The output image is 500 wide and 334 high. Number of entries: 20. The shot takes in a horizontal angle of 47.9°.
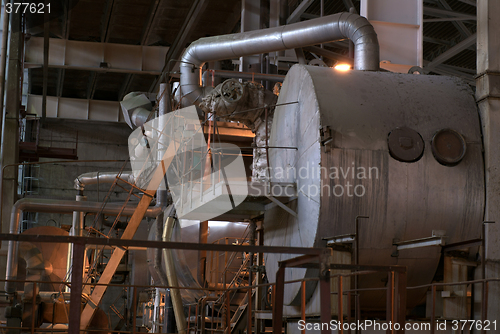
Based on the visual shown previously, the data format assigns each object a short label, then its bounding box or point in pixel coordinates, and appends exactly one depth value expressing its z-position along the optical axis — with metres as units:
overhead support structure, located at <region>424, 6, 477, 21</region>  21.05
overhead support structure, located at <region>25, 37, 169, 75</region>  25.31
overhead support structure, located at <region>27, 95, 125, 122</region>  29.84
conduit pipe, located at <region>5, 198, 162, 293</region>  18.08
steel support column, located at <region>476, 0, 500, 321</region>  9.09
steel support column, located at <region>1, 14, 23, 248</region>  20.34
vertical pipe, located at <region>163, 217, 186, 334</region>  15.64
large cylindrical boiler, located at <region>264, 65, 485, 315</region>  8.91
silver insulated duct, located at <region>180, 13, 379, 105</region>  11.48
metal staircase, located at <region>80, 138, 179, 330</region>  14.89
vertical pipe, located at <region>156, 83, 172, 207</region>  18.61
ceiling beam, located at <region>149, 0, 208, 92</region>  21.97
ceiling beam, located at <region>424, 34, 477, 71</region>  22.67
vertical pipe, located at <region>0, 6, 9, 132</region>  16.47
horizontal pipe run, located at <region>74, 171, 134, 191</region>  26.00
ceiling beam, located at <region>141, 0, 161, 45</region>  23.17
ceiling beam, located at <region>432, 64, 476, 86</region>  26.73
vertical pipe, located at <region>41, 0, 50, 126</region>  22.14
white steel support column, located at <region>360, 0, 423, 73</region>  13.97
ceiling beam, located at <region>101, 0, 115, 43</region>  23.36
